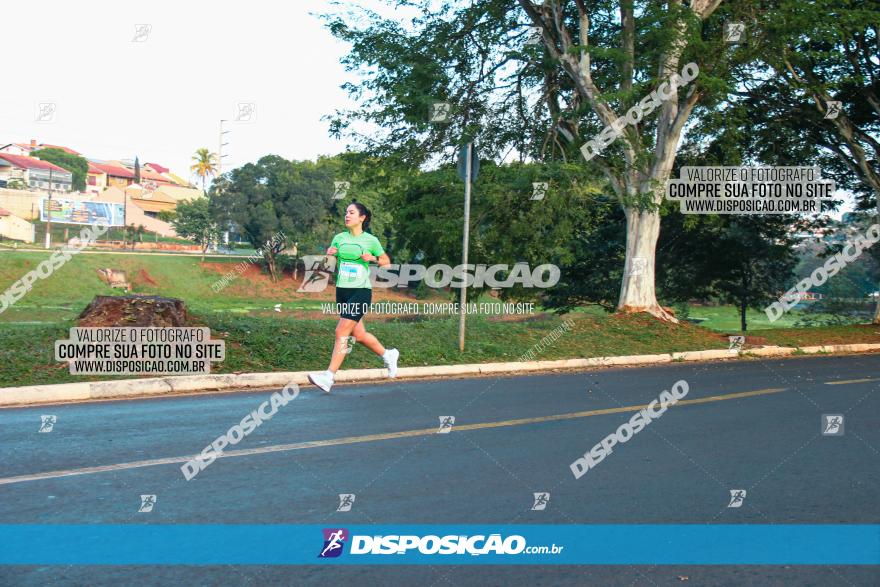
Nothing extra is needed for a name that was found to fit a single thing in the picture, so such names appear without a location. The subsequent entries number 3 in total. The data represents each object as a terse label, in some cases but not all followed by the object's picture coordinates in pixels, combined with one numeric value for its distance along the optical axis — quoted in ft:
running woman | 32.83
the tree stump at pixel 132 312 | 38.04
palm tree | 408.05
